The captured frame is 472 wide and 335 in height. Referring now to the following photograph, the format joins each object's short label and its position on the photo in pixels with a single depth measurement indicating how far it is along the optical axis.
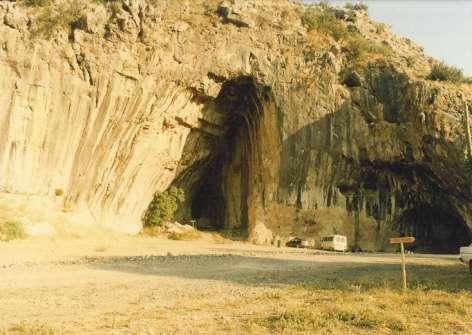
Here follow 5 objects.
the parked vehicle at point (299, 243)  36.00
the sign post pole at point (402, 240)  12.02
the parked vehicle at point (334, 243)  34.91
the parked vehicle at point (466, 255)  15.17
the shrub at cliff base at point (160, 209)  37.84
